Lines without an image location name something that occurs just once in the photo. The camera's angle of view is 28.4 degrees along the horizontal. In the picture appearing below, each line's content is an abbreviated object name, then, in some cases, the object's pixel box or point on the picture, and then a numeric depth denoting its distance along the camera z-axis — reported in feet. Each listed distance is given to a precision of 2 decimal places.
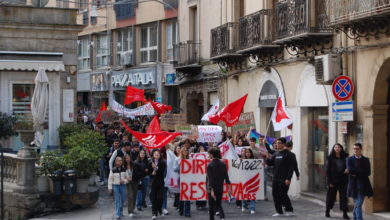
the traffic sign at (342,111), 55.88
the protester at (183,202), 57.21
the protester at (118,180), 55.77
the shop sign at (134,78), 123.85
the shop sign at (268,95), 73.67
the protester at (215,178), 51.37
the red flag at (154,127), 66.08
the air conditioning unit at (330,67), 58.29
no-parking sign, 55.57
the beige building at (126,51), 120.88
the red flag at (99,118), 102.94
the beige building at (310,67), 55.21
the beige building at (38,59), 82.43
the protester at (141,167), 56.65
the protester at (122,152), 59.16
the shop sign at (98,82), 140.26
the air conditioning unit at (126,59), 130.35
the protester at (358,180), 50.16
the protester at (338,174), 53.57
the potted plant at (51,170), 59.57
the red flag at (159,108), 91.56
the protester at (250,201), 57.93
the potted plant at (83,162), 60.13
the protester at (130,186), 56.59
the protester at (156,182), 56.08
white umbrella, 67.92
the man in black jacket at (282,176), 54.39
